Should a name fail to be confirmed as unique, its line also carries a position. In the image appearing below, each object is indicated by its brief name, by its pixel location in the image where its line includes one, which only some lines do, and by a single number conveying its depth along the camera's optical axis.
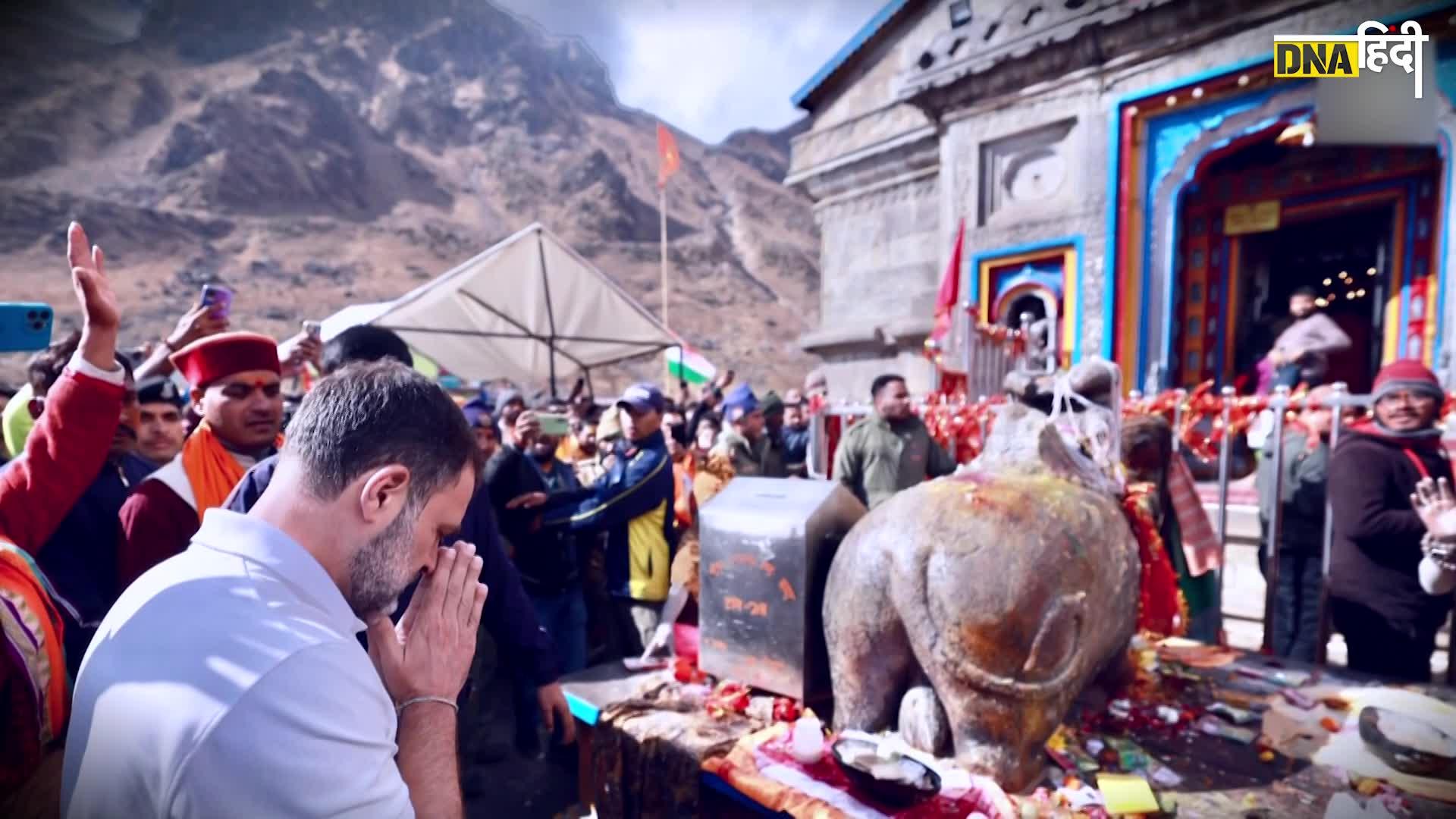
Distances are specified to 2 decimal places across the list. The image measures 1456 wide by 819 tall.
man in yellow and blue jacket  3.94
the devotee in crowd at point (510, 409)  6.68
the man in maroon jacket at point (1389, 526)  3.08
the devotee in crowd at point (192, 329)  2.45
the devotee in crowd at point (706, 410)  8.81
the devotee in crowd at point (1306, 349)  6.46
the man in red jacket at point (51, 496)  1.58
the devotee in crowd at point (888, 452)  4.85
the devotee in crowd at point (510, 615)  2.34
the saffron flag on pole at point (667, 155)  17.77
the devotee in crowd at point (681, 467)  4.58
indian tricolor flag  13.26
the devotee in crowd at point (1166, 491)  3.63
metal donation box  2.71
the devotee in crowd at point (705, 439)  6.59
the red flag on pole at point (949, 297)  8.05
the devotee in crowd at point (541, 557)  3.96
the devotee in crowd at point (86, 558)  2.06
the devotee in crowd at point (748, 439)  6.09
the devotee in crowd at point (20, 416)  2.87
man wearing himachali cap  2.06
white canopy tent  6.89
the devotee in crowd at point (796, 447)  7.38
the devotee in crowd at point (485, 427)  4.52
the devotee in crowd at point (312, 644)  0.87
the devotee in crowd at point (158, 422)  2.77
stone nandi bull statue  2.15
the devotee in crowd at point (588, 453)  6.41
